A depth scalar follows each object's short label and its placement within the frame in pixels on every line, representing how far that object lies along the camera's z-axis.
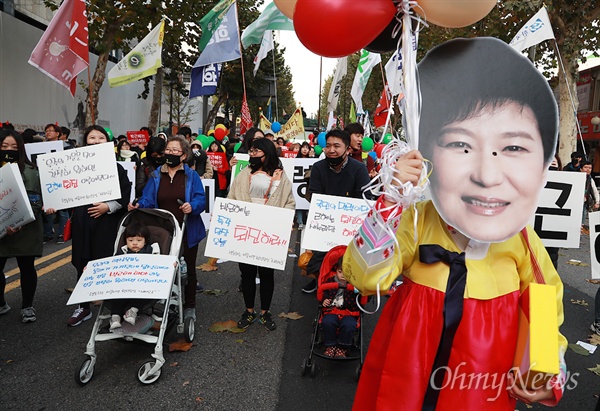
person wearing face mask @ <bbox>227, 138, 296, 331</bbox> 4.55
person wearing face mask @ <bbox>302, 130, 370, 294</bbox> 4.96
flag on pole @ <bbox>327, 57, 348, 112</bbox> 10.58
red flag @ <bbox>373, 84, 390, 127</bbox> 8.60
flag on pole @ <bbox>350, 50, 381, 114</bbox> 10.46
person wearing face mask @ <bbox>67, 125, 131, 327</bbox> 4.39
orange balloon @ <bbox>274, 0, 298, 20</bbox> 1.95
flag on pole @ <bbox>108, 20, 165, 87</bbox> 9.04
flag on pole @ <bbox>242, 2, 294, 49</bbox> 9.30
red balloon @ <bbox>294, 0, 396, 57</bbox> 1.61
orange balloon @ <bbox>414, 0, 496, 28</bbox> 1.64
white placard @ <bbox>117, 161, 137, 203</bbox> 7.78
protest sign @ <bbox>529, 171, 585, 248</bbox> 4.23
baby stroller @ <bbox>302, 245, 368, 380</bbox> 3.79
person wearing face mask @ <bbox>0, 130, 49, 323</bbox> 4.39
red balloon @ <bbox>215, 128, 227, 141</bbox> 12.67
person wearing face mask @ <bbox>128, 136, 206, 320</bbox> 4.43
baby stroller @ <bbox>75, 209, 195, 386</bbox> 3.44
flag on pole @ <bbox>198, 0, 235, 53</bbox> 10.11
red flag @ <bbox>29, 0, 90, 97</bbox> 6.88
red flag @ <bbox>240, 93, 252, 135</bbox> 12.73
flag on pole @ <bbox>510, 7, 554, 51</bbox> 7.55
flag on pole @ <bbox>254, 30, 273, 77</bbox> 11.41
